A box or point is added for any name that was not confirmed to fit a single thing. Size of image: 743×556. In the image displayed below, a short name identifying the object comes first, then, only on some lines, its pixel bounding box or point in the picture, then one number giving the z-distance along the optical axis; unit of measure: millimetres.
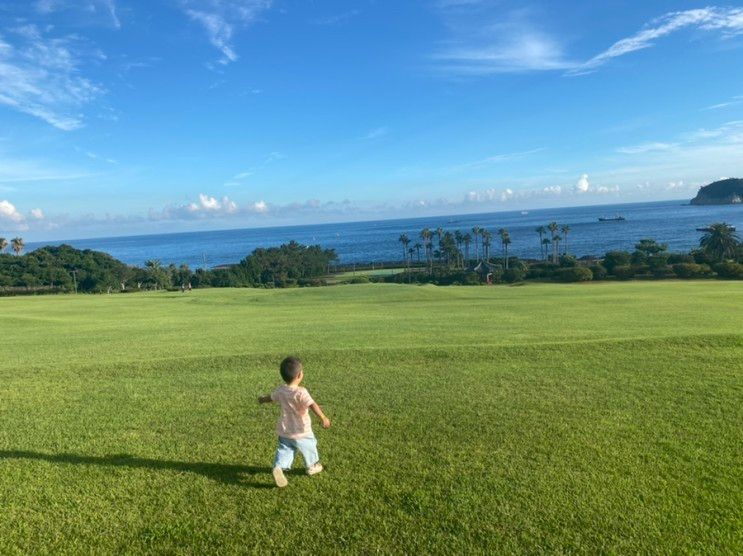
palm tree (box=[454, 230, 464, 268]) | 98812
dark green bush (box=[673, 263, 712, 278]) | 46656
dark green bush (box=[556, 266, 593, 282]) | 53688
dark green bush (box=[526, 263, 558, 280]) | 59488
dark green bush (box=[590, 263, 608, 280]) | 54219
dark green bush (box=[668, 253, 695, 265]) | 54353
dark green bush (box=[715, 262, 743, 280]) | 43250
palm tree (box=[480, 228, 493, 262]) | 97919
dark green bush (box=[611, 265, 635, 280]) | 52719
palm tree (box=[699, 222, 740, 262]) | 58500
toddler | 5012
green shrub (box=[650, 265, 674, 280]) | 49469
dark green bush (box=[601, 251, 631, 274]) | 55812
